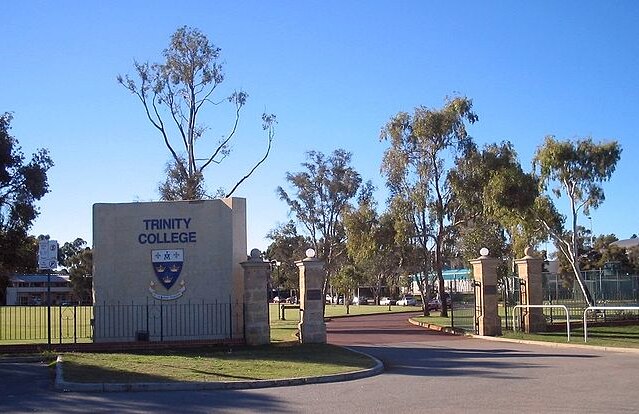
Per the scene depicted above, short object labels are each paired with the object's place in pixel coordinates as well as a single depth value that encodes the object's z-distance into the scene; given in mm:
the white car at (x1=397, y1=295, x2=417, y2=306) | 83562
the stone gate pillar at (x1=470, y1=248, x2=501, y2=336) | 26547
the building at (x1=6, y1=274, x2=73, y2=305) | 101875
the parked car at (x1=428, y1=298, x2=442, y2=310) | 58275
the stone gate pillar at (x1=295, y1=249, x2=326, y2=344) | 23000
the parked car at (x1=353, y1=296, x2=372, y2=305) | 93456
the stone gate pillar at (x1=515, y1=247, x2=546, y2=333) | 27406
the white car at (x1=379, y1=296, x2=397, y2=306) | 87450
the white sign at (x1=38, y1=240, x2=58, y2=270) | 21016
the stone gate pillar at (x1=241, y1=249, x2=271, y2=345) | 22672
